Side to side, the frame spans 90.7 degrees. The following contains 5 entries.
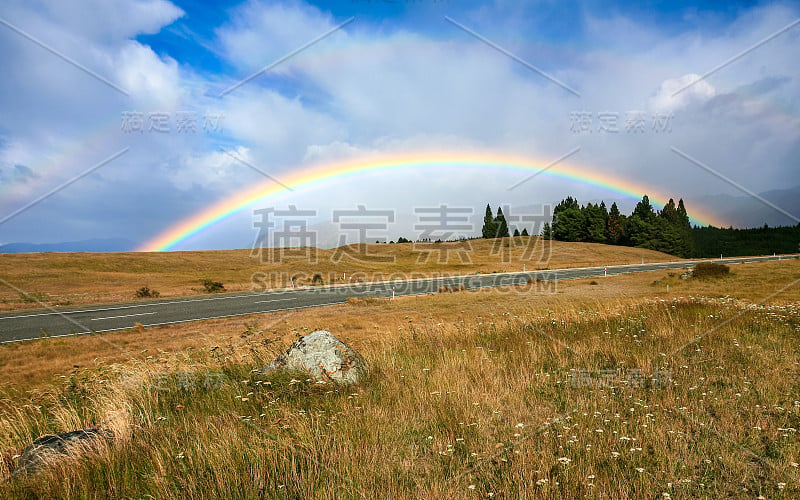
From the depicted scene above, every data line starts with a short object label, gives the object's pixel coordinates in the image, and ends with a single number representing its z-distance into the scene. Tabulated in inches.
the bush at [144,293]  1289.4
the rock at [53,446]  145.7
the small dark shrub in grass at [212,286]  1484.1
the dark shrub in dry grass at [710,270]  1315.2
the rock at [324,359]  233.6
